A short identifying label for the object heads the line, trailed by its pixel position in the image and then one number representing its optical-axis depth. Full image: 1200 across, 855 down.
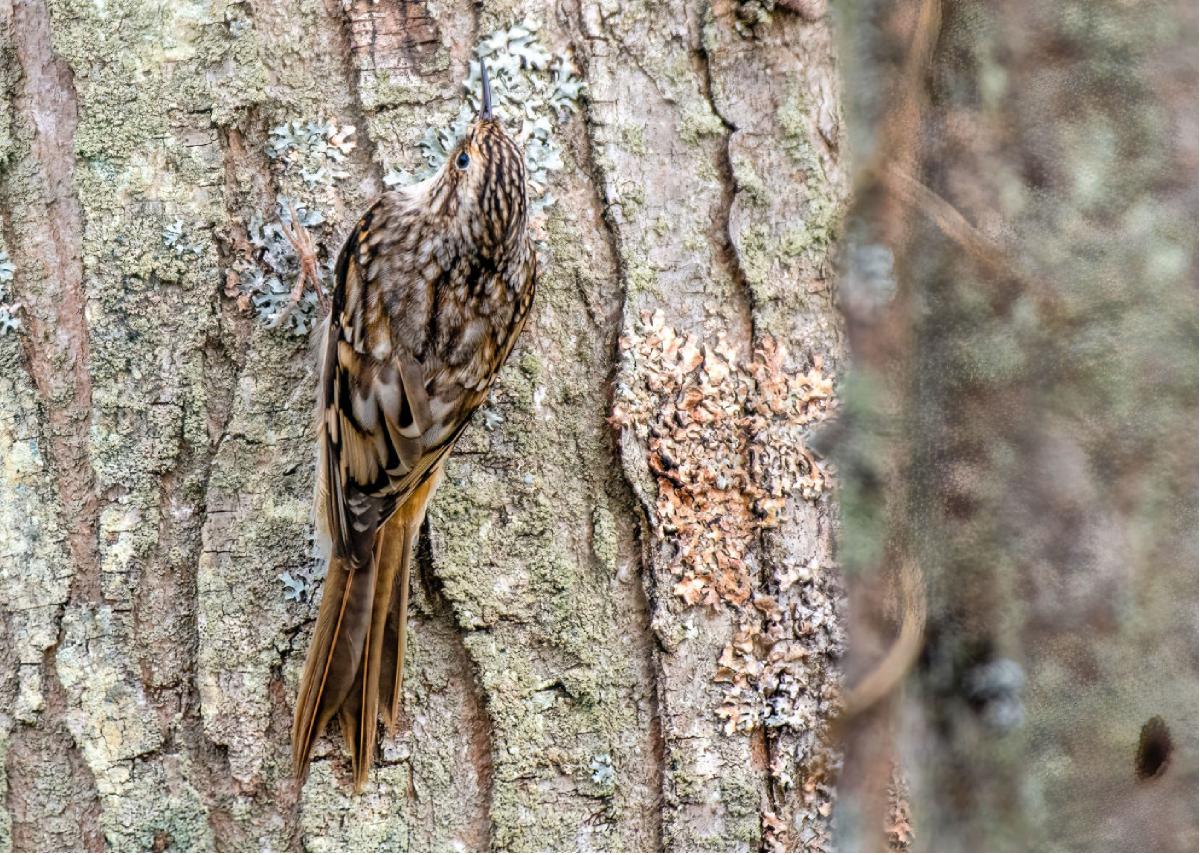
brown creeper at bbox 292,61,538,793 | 4.22
